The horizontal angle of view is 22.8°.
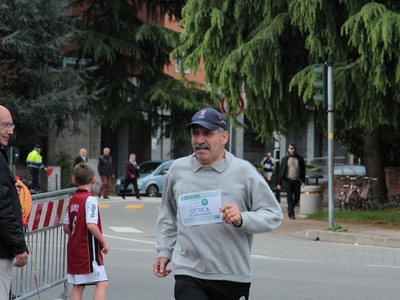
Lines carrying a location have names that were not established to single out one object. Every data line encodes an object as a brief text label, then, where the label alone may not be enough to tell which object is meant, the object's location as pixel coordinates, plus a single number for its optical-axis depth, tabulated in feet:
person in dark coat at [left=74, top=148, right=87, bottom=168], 98.48
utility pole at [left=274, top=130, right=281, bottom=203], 85.11
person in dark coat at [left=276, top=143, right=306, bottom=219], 76.28
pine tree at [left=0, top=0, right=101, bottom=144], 122.31
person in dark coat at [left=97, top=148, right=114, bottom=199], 107.24
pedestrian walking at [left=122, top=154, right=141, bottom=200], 108.78
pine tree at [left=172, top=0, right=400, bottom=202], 71.31
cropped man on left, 21.43
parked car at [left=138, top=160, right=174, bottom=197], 129.49
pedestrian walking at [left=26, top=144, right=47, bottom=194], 107.65
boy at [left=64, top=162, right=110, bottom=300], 28.07
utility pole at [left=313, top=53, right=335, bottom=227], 65.21
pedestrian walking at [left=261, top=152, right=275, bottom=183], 134.41
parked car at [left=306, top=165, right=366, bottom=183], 116.79
